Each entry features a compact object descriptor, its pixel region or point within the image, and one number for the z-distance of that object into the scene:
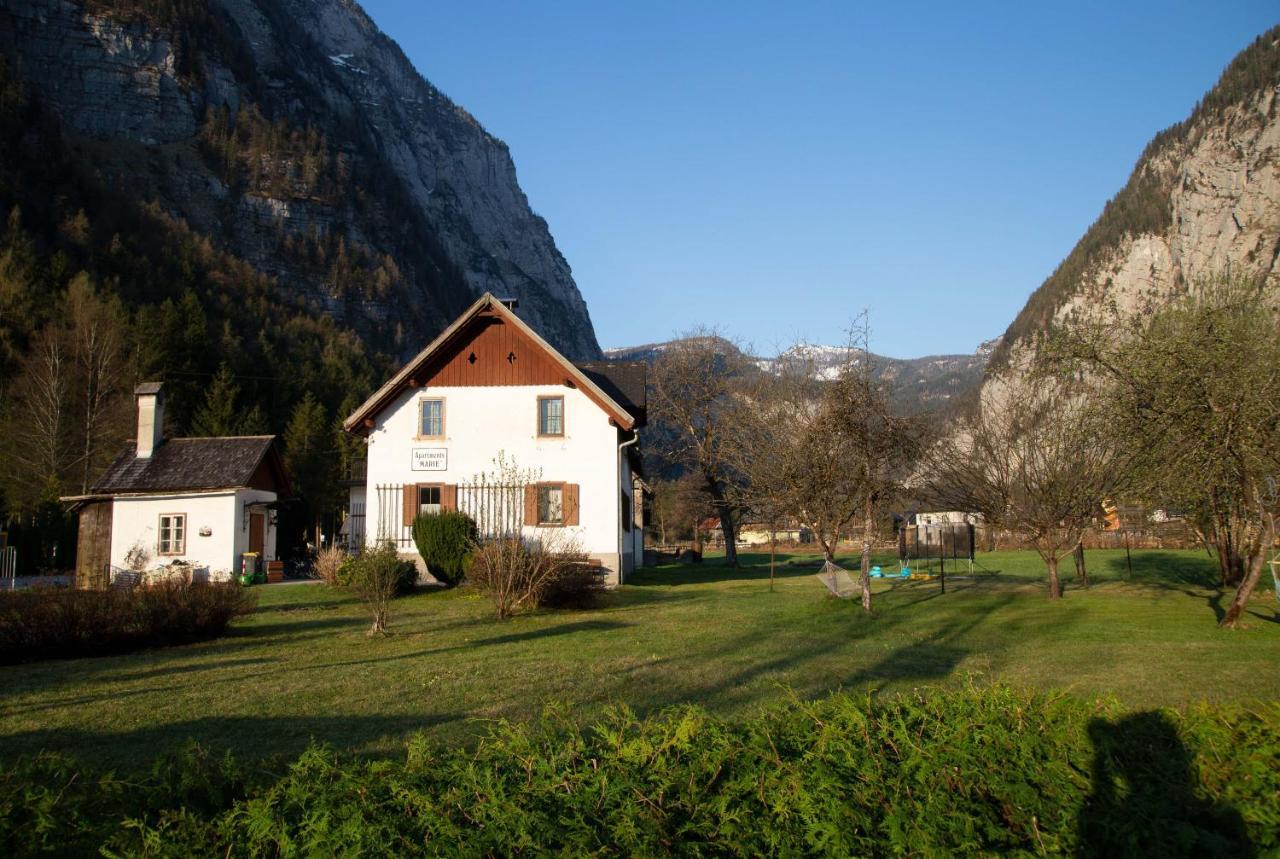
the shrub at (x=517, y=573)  16.31
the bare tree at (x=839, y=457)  18.55
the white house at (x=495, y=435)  25.52
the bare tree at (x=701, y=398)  40.75
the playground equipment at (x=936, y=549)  30.44
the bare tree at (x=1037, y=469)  21.02
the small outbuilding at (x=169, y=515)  26.42
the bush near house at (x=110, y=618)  11.91
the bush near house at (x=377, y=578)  14.25
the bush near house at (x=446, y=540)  23.08
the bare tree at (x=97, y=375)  41.84
